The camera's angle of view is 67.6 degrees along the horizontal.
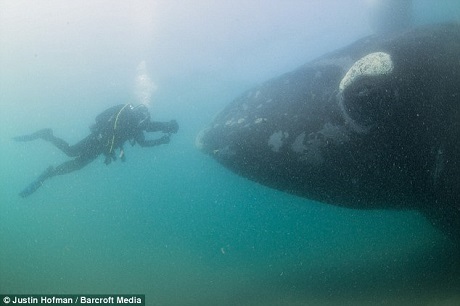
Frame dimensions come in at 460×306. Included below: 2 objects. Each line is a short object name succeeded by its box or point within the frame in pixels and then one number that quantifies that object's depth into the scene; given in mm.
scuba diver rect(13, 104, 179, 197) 7801
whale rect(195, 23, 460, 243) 4543
